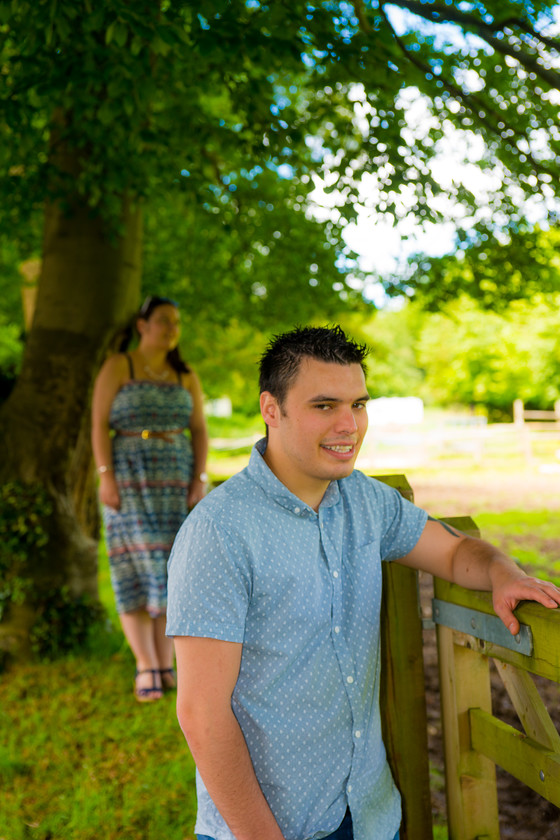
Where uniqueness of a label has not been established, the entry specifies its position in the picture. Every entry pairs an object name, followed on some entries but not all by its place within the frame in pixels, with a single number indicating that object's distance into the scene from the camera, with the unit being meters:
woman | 4.26
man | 1.70
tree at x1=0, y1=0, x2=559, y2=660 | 3.25
